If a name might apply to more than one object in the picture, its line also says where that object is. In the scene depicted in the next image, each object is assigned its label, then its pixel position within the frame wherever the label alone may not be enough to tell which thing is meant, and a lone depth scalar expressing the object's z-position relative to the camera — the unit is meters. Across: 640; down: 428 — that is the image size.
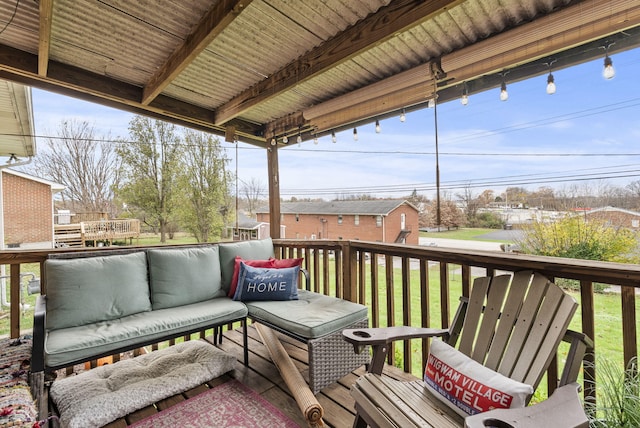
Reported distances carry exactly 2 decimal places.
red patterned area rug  1.80
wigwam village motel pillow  1.19
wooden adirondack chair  1.10
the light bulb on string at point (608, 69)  1.87
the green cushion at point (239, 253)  2.99
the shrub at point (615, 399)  0.99
